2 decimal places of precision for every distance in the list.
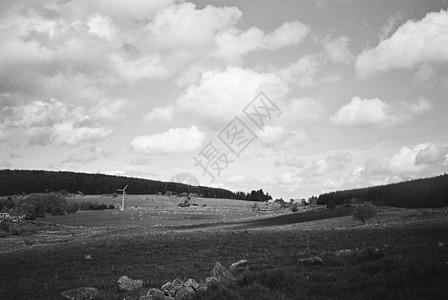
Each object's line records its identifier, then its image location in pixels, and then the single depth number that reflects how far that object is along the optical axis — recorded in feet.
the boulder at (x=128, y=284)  61.05
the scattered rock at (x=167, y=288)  49.76
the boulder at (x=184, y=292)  46.05
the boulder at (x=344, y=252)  63.70
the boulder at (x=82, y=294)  57.98
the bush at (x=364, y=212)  196.44
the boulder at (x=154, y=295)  46.98
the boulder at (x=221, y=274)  52.28
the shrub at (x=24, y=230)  254.88
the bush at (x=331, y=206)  383.08
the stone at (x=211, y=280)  48.79
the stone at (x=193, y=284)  48.37
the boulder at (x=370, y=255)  54.85
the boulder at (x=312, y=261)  56.70
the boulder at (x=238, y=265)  64.46
